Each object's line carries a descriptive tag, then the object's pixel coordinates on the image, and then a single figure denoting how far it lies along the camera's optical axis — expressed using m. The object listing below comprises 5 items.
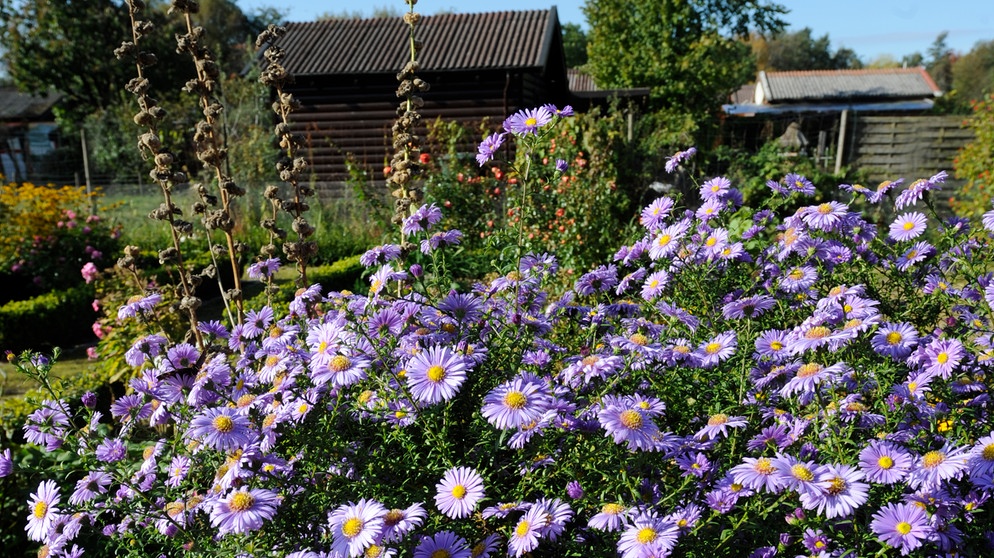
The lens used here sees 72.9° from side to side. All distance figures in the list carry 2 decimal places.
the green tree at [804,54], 63.31
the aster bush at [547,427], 1.30
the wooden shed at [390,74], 12.61
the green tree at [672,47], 17.45
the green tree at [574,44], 44.72
